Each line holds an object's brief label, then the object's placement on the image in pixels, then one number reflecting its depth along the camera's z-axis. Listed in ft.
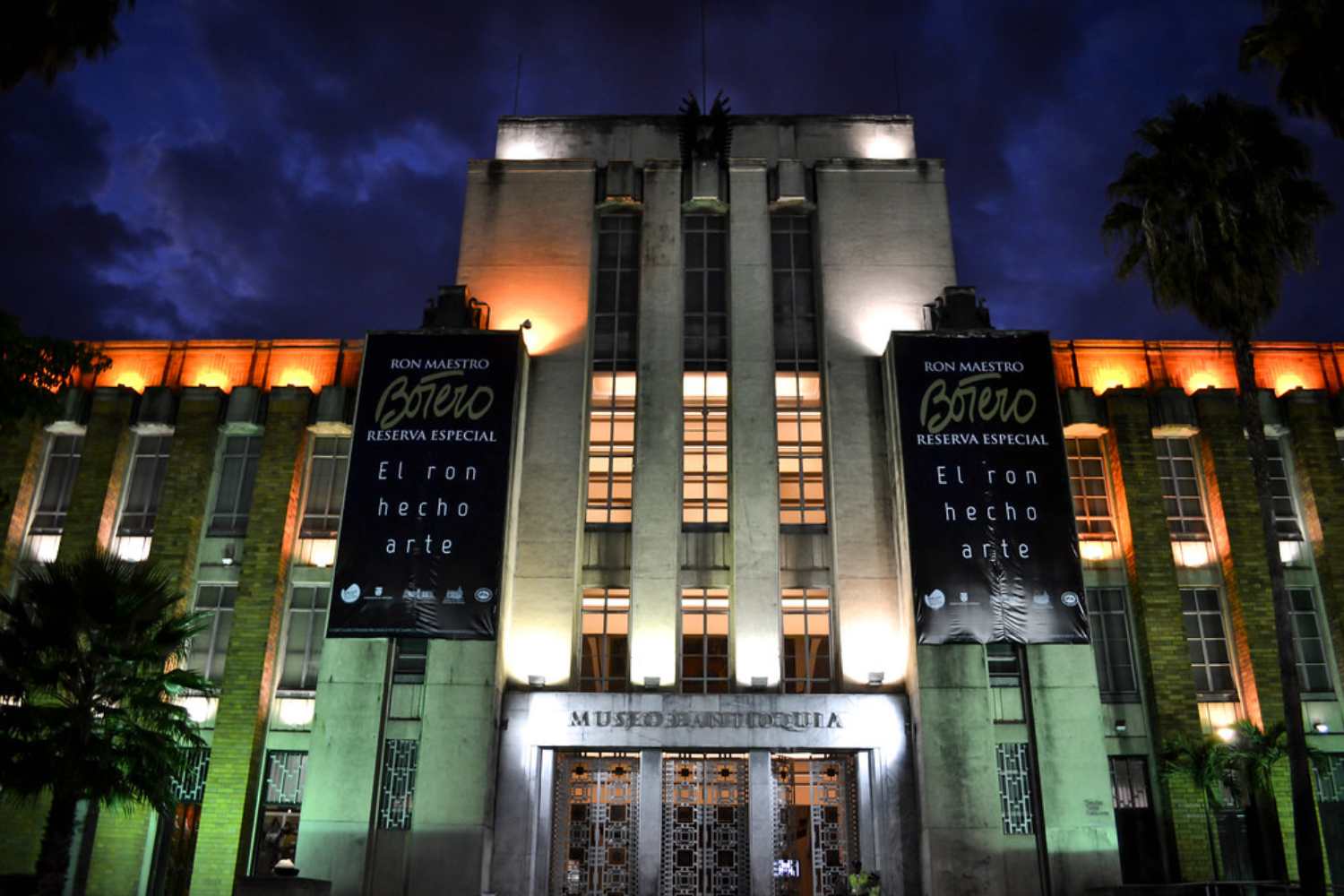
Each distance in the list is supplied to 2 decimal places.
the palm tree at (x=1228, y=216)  77.41
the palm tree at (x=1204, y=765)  85.97
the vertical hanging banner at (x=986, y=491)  87.97
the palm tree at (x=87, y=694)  63.52
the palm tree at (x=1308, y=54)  62.75
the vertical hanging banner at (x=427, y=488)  88.02
